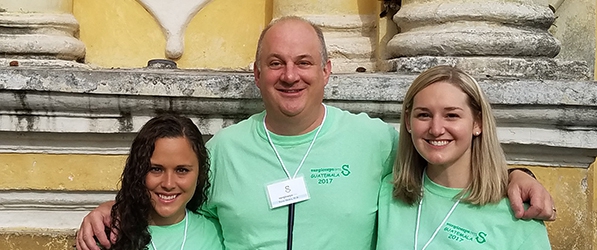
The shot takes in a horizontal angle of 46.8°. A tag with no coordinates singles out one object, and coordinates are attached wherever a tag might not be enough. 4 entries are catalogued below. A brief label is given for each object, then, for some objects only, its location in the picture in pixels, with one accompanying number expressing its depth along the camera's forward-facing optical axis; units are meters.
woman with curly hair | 2.08
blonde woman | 1.94
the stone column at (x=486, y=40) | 2.87
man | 2.10
